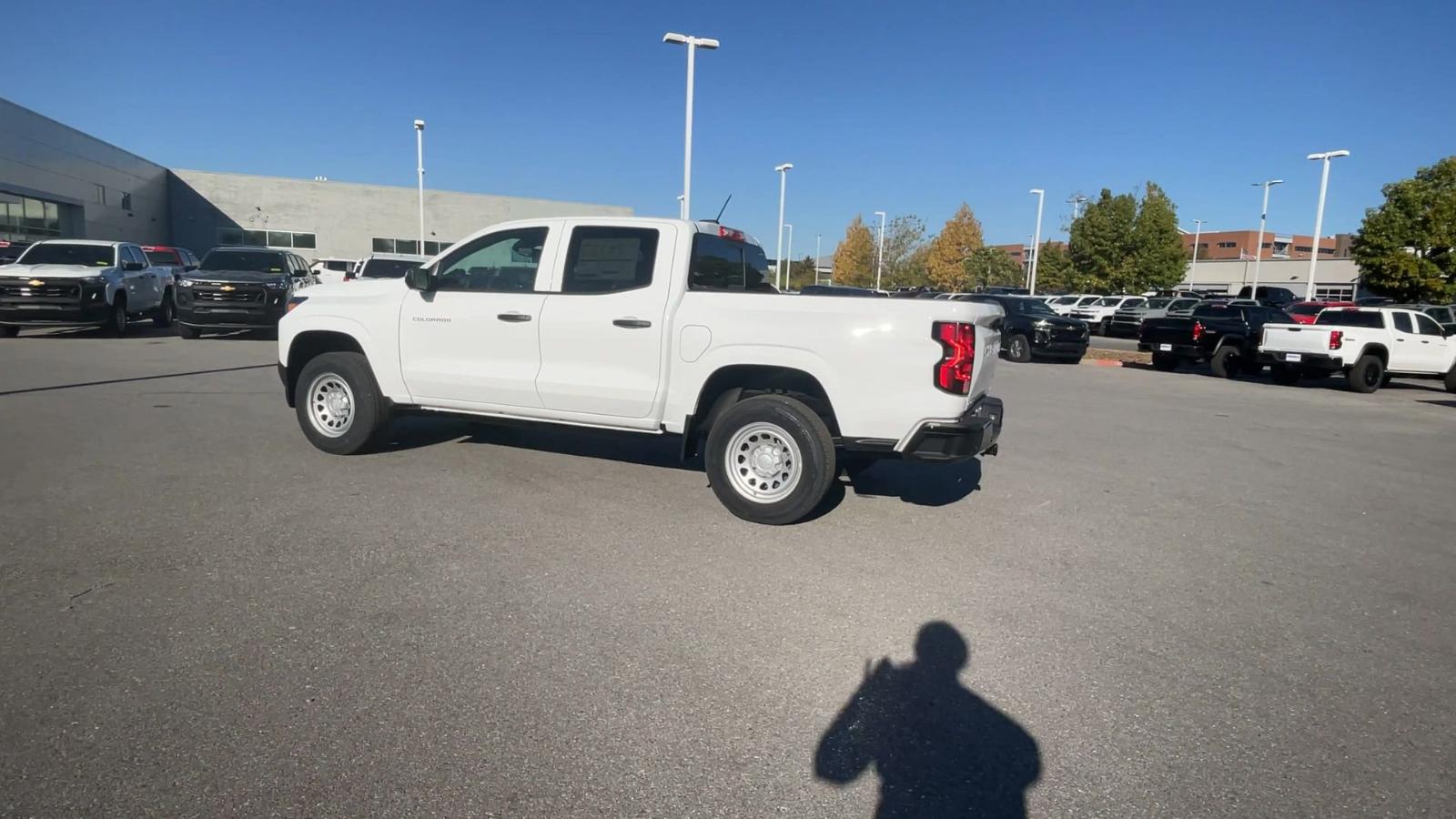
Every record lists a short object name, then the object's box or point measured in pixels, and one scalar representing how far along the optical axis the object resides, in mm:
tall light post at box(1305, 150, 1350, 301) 35688
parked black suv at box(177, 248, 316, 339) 16266
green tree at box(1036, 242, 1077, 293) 52062
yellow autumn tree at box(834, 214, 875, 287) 61469
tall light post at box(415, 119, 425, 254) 38344
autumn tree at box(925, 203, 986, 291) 56469
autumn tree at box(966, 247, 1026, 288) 56531
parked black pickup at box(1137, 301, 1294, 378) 18891
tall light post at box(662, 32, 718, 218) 21906
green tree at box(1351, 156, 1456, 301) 33406
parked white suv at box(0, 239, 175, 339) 15773
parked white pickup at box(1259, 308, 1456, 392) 16562
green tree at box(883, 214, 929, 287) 59938
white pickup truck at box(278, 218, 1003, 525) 5320
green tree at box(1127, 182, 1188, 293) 48125
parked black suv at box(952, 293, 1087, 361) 20922
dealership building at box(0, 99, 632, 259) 39250
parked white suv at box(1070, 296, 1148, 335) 36469
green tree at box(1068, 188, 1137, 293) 48500
